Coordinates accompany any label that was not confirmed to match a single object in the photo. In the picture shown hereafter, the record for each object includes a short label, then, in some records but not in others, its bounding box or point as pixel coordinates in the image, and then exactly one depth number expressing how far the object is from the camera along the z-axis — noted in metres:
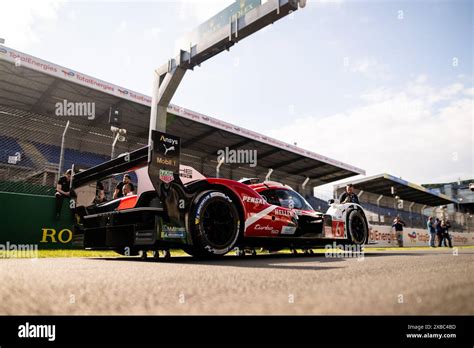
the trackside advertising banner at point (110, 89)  13.00
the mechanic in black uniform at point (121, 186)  5.35
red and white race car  4.14
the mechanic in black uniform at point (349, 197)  8.59
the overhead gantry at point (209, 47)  8.51
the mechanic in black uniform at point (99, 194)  5.29
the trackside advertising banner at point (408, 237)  19.45
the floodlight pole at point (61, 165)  10.11
